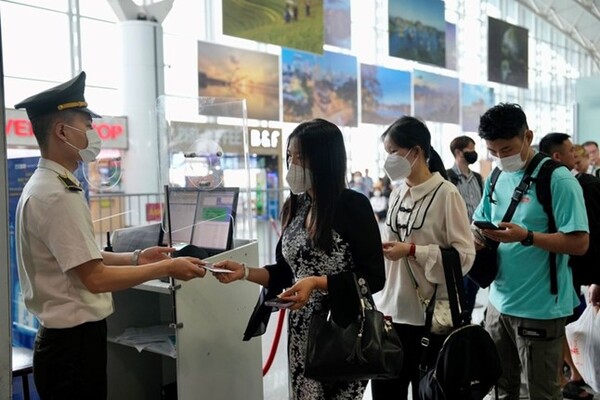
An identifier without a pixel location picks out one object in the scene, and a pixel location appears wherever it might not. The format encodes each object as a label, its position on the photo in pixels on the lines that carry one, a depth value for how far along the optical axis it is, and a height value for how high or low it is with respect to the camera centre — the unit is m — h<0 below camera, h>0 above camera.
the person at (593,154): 5.40 +0.21
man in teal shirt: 1.90 -0.29
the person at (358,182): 11.12 -0.09
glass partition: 2.37 +0.05
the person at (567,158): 2.84 +0.09
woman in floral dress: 1.64 -0.22
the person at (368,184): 11.50 -0.15
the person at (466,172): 4.32 +0.03
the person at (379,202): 10.35 -0.50
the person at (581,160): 3.73 +0.11
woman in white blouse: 1.94 -0.24
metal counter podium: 2.06 -0.70
